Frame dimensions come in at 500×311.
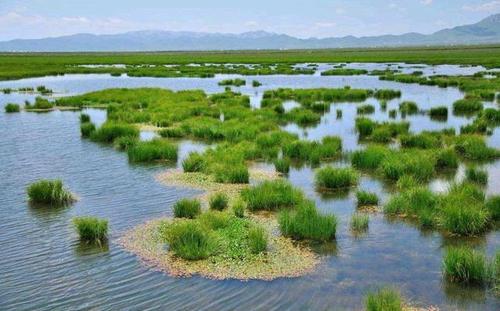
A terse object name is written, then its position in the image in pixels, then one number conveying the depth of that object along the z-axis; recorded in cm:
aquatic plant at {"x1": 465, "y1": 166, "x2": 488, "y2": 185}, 1806
